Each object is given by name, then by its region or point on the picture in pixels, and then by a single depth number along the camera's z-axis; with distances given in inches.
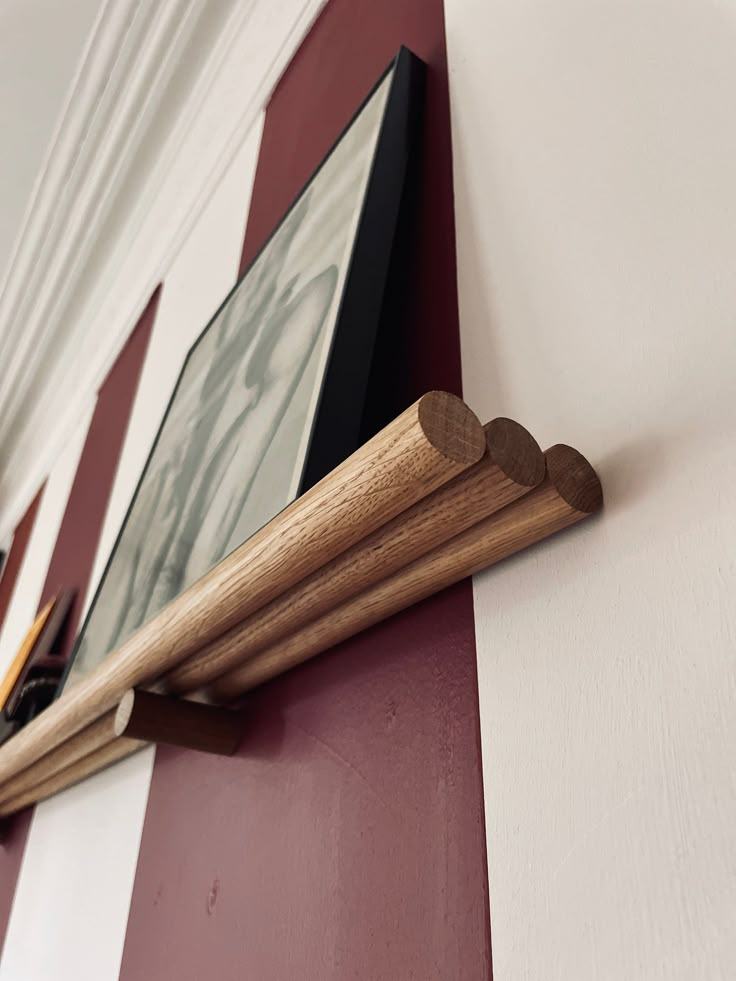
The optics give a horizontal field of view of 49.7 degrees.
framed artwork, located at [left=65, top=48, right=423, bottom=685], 23.0
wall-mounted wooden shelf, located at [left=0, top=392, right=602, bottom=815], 14.0
